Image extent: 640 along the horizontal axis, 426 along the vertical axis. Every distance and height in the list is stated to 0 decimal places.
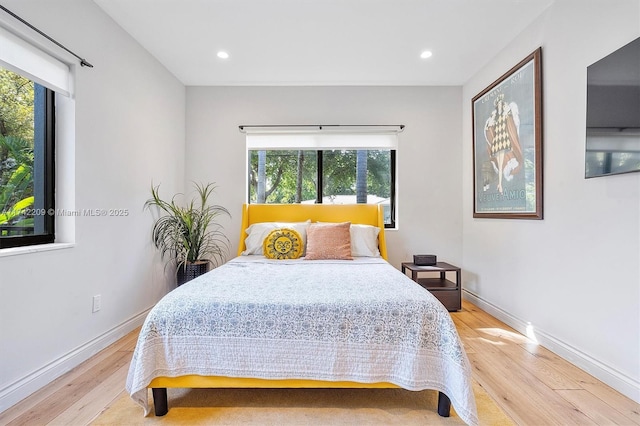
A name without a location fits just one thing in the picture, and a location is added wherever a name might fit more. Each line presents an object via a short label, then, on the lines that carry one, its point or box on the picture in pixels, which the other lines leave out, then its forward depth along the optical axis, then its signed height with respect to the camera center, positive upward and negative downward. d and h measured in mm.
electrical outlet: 2207 -668
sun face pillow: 2953 -322
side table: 3086 -764
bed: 1499 -669
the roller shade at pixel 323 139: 3678 +896
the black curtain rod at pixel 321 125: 3645 +1057
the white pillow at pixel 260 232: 3176 -213
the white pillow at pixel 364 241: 3111 -296
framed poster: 2424 +627
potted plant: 3039 -235
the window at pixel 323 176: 3783 +457
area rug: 1499 -1034
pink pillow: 2910 -289
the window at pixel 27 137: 1697 +458
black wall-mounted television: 1638 +580
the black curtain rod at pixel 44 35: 1595 +1049
